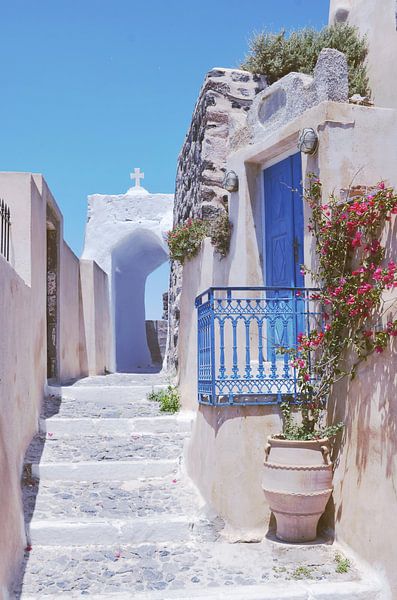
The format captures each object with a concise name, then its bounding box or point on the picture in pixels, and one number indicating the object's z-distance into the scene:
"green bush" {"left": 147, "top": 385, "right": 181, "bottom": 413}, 9.19
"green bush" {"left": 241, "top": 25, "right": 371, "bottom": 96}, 9.41
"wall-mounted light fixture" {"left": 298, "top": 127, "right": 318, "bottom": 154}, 6.65
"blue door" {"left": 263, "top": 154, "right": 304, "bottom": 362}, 7.57
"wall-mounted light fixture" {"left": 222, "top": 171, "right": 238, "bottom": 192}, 8.51
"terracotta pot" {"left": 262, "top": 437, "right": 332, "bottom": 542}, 5.48
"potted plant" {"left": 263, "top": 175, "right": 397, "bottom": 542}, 5.23
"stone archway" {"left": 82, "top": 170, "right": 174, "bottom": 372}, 14.70
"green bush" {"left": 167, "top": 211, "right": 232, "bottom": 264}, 8.71
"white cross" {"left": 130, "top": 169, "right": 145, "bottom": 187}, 15.30
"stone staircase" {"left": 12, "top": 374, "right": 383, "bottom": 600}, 4.95
